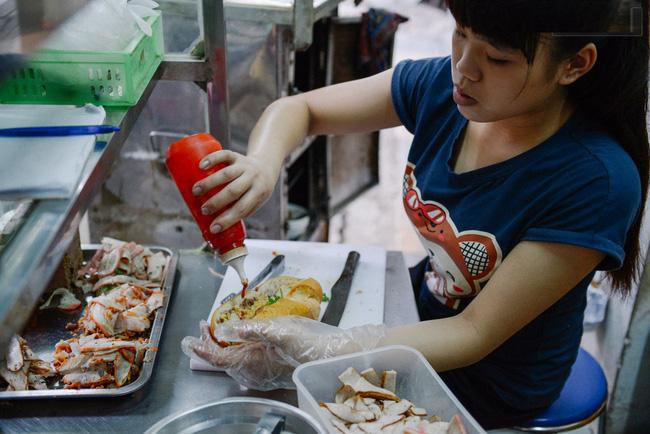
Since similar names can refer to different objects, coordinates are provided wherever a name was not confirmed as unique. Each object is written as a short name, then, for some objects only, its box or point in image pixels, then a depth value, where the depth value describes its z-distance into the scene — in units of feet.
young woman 4.06
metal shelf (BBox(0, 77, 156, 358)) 2.43
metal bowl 3.25
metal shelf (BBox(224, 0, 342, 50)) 7.54
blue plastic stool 5.31
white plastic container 3.76
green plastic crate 3.62
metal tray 4.05
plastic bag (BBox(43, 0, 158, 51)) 3.68
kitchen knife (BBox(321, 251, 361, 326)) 4.99
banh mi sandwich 4.55
